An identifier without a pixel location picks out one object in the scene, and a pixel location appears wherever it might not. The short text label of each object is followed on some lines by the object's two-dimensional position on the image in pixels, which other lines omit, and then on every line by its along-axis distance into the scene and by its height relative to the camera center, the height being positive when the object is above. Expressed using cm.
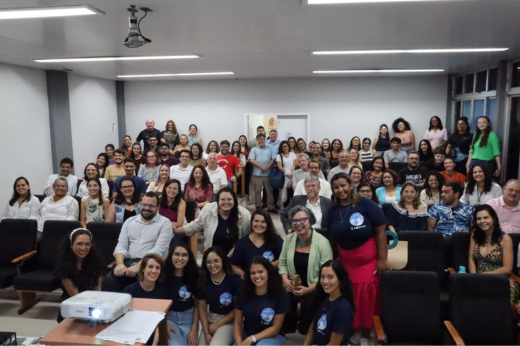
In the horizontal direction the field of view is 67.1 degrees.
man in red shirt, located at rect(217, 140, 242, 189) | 700 -53
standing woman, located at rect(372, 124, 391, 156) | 914 -21
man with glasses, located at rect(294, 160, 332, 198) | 442 -62
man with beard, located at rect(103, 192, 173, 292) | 358 -93
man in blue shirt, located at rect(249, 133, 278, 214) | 751 -67
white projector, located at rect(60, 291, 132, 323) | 203 -90
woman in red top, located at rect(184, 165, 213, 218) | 510 -71
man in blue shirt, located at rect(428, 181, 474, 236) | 407 -85
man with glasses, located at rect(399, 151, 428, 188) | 568 -59
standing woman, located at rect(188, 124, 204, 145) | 943 -4
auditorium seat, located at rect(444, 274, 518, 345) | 278 -127
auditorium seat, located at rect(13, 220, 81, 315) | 391 -130
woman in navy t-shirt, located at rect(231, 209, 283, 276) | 326 -93
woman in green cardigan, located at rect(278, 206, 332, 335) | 302 -103
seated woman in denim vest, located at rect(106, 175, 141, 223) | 424 -77
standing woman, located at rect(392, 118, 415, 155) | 917 -2
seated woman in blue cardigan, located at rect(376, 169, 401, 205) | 474 -69
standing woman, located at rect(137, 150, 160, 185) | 601 -55
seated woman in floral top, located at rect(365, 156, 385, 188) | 566 -55
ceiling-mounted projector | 328 +86
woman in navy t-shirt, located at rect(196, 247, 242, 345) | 296 -121
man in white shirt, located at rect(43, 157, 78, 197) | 556 -67
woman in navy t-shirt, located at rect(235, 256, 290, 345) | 274 -122
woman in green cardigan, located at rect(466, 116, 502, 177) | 621 -24
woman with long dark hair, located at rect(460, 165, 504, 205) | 449 -63
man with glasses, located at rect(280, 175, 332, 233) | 402 -72
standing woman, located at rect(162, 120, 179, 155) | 952 -3
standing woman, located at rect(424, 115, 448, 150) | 874 -3
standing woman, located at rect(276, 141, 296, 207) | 729 -58
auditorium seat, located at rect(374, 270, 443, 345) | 281 -128
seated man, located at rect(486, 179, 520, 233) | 387 -77
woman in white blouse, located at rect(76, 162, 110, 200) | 518 -66
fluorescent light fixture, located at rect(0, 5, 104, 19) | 315 +101
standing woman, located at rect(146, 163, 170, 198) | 520 -62
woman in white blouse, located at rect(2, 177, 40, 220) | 466 -83
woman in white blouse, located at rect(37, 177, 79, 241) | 454 -85
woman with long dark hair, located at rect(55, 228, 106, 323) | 317 -107
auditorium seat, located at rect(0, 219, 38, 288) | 417 -111
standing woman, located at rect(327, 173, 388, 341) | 295 -83
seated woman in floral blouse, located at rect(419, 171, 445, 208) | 455 -69
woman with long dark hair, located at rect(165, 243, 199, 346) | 298 -121
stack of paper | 201 -104
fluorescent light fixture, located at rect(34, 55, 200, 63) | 599 +117
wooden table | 197 -103
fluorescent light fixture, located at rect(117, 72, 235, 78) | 846 +130
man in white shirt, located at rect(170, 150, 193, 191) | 584 -55
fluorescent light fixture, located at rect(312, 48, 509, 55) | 555 +116
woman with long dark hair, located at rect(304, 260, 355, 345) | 254 -117
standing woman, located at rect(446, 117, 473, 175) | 744 -26
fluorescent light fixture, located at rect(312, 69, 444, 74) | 822 +129
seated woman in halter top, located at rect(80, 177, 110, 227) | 468 -86
